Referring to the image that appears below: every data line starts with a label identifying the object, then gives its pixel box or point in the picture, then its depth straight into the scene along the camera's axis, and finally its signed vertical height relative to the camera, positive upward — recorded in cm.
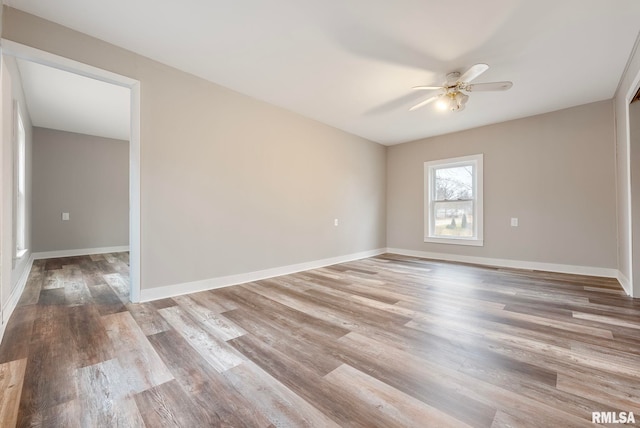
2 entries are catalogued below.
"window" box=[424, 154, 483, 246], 469 +26
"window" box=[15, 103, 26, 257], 293 +35
